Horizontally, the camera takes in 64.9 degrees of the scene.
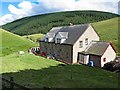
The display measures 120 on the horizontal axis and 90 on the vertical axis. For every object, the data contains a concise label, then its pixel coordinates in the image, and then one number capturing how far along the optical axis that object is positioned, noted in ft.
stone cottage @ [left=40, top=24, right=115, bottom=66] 62.40
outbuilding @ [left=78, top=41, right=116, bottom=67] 56.93
